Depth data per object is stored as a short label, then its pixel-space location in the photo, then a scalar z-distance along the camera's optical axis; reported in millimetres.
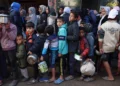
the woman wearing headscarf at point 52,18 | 6029
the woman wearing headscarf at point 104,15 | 5617
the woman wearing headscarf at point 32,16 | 6356
